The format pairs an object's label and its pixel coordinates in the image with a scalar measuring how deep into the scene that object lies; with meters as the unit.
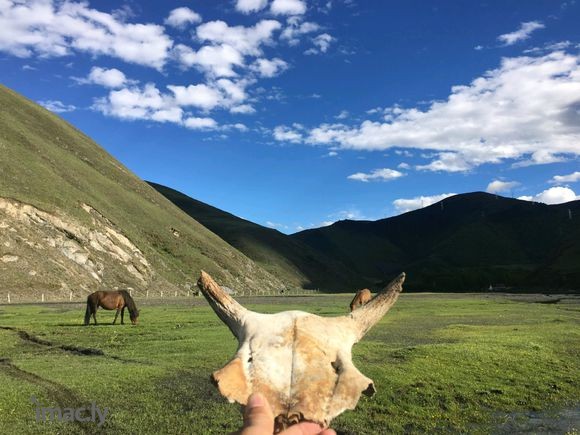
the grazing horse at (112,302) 30.83
